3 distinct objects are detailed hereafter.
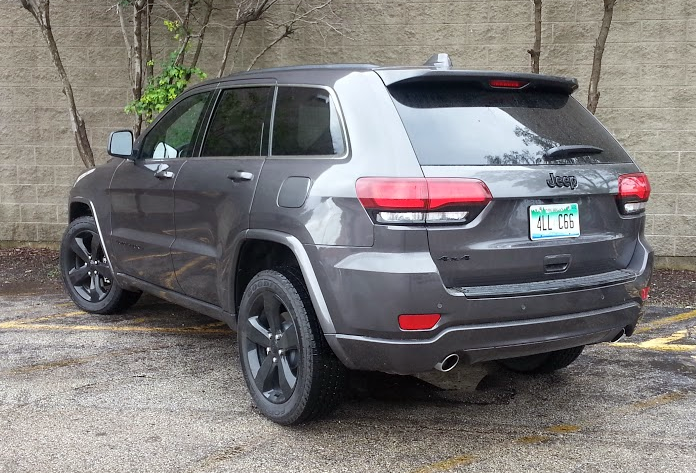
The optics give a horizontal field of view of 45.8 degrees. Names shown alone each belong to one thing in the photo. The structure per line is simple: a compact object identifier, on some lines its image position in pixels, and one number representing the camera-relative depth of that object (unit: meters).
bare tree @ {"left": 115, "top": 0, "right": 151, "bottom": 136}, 8.18
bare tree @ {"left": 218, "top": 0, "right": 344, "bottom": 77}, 8.71
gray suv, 3.57
